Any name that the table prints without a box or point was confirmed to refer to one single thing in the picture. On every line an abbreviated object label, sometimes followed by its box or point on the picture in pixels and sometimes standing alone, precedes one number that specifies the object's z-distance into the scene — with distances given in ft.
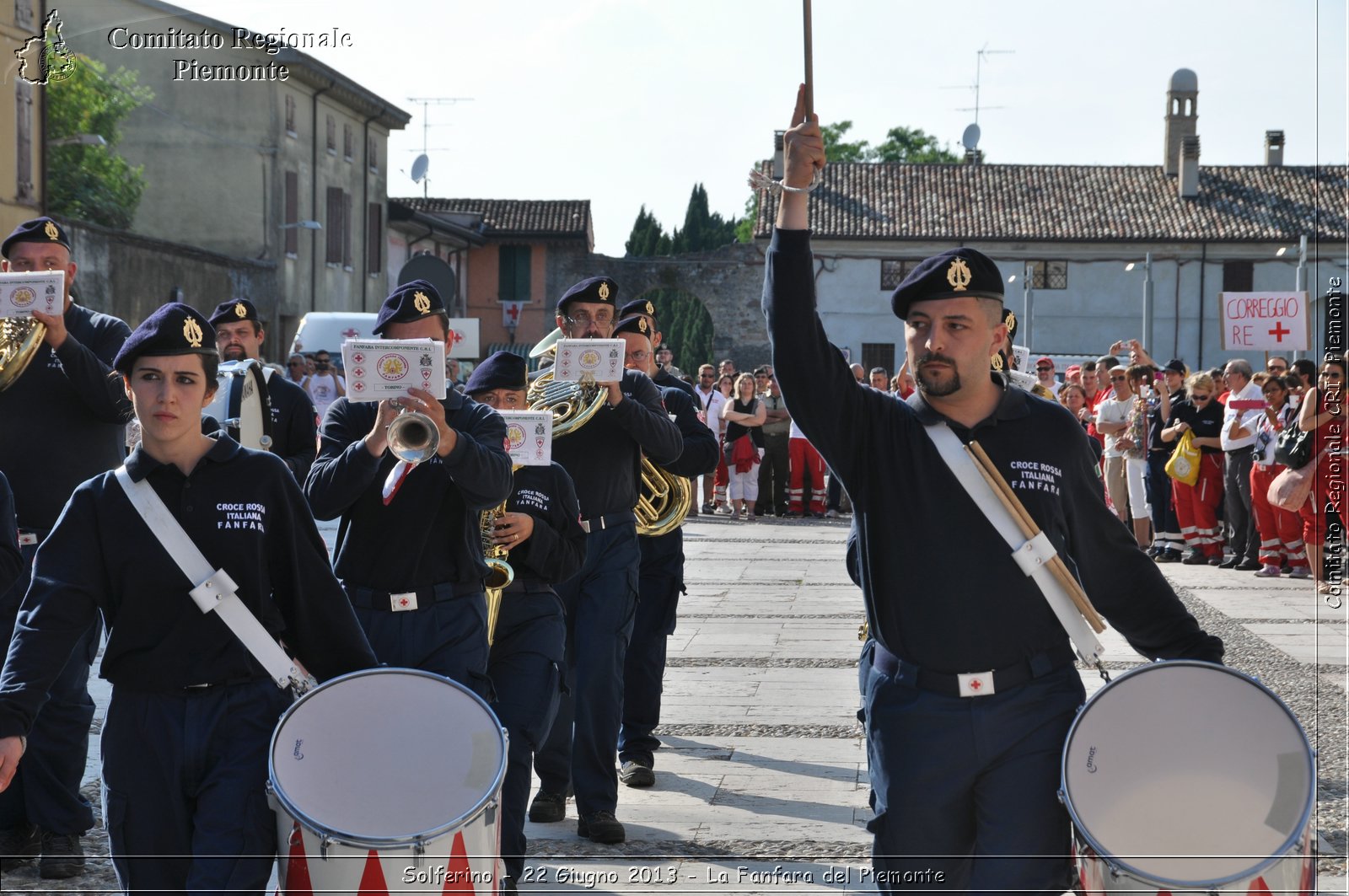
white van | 87.30
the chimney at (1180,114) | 187.62
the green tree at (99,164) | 120.67
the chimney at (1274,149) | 198.70
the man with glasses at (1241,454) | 52.19
